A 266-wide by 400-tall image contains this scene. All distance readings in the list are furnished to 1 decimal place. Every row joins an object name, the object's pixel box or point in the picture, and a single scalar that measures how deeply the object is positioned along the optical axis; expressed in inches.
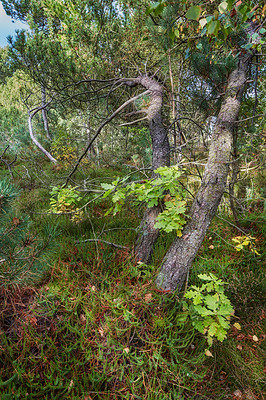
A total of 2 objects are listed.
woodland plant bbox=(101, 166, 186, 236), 69.1
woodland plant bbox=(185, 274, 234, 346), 64.7
